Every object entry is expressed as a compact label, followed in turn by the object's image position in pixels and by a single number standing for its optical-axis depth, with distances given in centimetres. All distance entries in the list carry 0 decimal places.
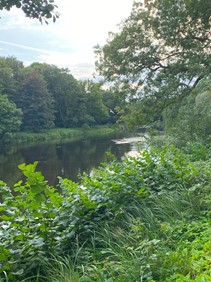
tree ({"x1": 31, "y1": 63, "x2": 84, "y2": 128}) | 4905
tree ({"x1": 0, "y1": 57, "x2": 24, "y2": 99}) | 4084
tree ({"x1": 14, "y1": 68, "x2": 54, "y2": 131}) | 4207
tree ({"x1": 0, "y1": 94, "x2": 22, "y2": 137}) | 3545
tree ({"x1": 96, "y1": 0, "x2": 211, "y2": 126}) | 1017
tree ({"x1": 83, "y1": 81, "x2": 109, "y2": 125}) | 5188
